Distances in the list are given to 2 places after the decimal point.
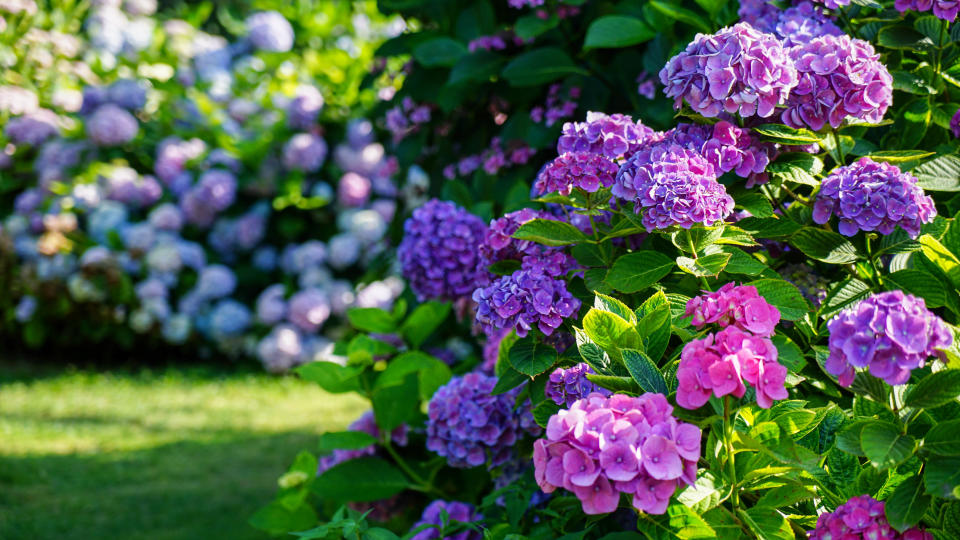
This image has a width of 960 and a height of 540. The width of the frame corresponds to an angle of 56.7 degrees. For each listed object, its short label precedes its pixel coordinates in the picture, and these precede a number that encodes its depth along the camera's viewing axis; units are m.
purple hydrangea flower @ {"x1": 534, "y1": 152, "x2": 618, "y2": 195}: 1.44
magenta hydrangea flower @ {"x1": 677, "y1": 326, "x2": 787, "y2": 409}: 1.08
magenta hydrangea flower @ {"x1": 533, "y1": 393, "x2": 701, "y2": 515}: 1.04
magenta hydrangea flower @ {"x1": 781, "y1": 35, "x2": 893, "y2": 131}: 1.39
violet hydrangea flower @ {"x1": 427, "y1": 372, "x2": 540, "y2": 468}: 1.89
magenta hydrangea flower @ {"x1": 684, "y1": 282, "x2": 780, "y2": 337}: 1.16
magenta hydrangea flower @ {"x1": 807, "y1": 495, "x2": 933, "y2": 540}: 1.13
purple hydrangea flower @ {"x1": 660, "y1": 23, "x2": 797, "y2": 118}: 1.33
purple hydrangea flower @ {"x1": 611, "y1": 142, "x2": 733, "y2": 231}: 1.29
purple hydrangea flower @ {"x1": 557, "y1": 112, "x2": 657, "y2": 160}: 1.49
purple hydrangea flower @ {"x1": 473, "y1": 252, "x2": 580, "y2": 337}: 1.46
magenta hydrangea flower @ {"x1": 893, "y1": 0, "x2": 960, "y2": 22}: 1.48
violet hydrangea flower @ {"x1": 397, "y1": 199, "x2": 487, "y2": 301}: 2.10
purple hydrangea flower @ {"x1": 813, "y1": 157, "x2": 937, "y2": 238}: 1.34
